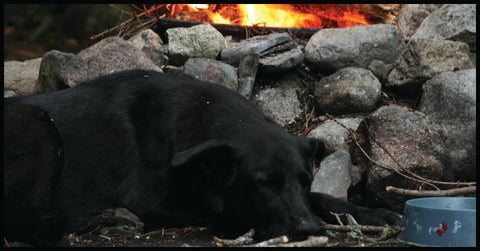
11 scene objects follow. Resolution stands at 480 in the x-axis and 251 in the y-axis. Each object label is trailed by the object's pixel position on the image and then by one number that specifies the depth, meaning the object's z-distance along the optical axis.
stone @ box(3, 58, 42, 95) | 6.92
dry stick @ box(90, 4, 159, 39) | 7.02
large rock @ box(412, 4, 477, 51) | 5.80
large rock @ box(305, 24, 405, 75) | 5.91
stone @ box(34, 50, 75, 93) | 5.68
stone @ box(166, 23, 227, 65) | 6.07
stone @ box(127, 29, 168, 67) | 6.54
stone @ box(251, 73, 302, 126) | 5.84
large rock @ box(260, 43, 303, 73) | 5.95
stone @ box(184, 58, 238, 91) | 5.62
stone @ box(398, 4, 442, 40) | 6.84
